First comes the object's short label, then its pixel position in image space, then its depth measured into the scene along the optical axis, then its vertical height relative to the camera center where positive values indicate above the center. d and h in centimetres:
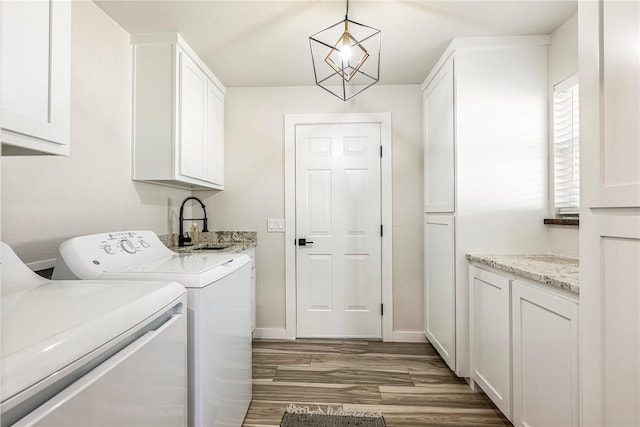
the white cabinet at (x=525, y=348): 118 -64
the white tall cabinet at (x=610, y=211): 82 +1
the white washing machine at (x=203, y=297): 116 -36
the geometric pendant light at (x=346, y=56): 150 +121
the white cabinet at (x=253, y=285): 265 -63
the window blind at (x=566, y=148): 180 +43
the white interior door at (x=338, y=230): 277 -13
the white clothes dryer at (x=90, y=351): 54 -30
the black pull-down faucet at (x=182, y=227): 247 -10
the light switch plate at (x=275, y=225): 279 -9
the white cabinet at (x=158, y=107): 200 +74
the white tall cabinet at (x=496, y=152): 198 +43
